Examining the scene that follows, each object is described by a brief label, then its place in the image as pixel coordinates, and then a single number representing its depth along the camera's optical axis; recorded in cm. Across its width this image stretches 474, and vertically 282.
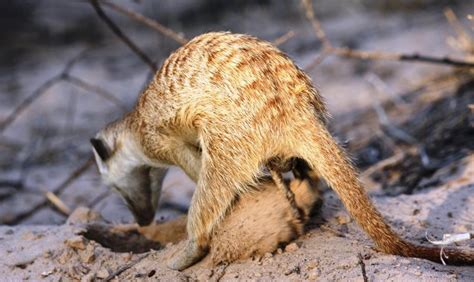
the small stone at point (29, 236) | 665
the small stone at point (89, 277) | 595
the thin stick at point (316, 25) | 906
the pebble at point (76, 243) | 639
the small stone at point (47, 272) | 610
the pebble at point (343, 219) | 636
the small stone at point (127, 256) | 629
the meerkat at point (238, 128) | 538
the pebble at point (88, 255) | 625
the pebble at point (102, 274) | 600
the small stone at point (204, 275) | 573
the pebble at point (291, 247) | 586
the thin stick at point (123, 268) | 594
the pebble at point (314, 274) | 524
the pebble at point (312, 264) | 544
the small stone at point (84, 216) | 745
